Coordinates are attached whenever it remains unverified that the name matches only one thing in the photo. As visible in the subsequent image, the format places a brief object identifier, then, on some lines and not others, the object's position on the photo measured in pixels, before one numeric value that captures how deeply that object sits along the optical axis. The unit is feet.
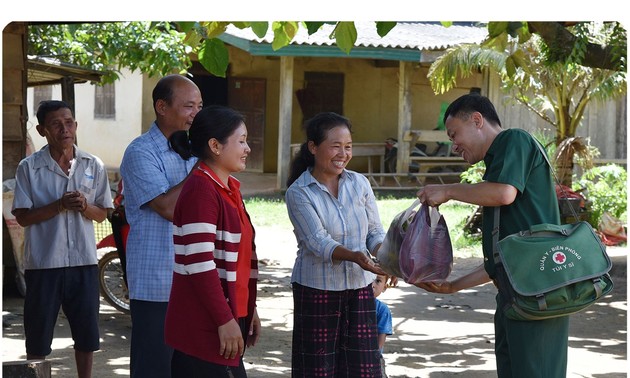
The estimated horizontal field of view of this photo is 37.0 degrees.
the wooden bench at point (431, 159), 61.93
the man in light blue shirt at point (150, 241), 13.44
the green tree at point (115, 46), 38.63
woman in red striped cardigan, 11.73
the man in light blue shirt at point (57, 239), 17.49
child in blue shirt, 17.46
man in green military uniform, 12.17
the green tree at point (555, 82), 41.52
